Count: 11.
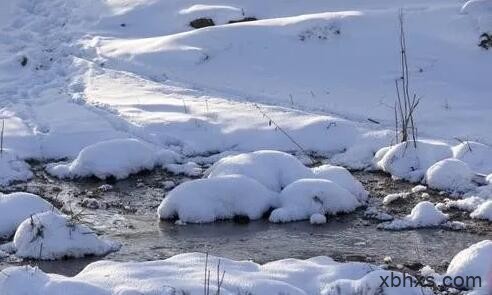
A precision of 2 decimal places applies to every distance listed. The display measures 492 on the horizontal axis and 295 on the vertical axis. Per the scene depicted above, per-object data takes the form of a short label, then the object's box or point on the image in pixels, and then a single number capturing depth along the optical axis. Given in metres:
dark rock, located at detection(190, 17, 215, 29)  28.91
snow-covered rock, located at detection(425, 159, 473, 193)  18.77
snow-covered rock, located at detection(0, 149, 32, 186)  19.87
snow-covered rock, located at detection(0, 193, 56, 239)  16.86
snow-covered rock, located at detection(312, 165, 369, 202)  18.56
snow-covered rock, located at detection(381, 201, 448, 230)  17.06
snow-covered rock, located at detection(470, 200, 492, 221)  17.37
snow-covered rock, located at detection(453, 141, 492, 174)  19.64
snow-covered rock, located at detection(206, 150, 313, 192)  18.70
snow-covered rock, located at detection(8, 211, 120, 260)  15.67
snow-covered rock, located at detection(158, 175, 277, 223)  17.62
